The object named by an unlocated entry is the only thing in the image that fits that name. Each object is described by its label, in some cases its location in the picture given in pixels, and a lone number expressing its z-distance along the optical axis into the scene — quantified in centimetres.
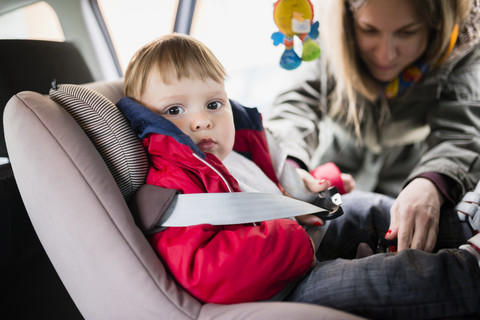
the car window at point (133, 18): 76
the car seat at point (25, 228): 69
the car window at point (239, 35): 80
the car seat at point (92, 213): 61
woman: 85
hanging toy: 80
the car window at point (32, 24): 71
